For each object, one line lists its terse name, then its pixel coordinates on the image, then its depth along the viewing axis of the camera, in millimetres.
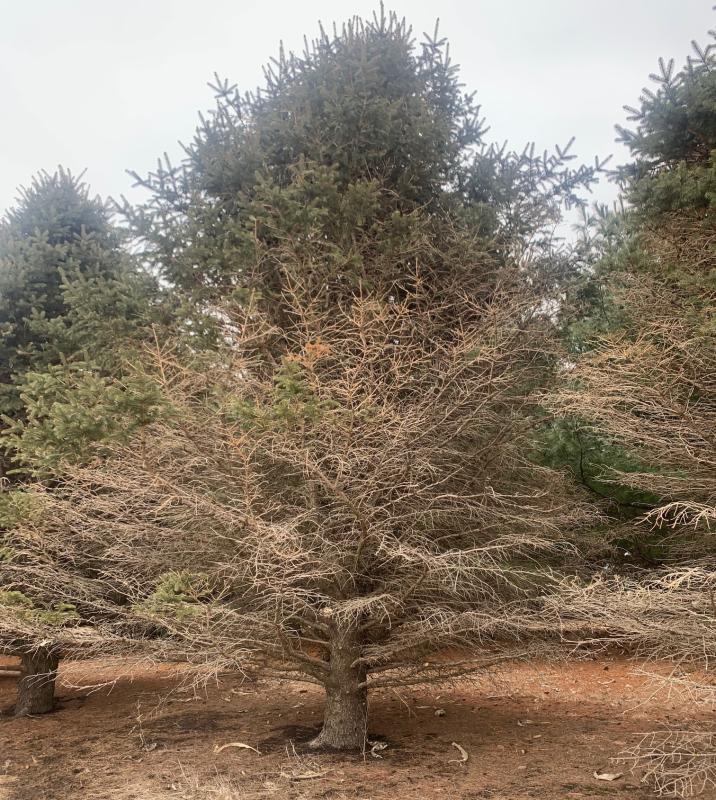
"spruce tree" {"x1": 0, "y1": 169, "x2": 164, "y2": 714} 6488
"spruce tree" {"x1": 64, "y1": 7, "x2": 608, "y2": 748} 5734
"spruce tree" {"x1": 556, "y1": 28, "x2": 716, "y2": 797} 4984
